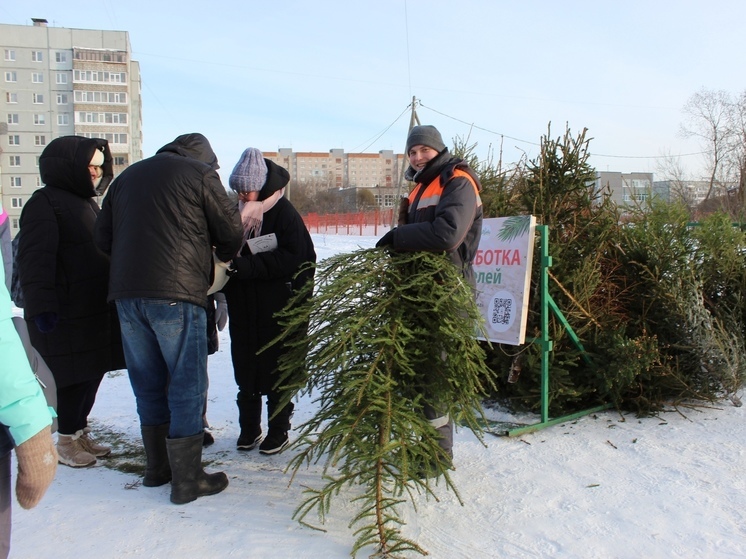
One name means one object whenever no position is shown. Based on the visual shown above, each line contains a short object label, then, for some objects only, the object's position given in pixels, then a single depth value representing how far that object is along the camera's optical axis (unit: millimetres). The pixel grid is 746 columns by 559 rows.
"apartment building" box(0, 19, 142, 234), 60969
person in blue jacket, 1512
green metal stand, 3850
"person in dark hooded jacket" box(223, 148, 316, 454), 3422
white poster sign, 3912
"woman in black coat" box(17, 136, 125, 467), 3164
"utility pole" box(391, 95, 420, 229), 21859
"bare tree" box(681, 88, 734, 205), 30766
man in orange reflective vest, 2809
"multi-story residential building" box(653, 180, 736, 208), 28509
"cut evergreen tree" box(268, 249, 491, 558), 2383
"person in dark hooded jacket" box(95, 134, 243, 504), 2738
